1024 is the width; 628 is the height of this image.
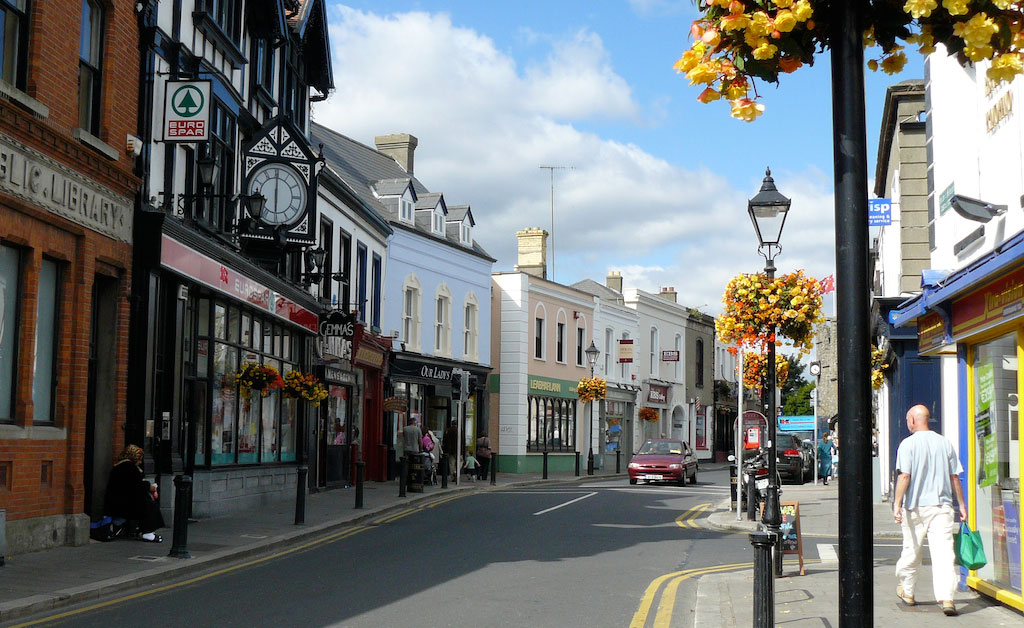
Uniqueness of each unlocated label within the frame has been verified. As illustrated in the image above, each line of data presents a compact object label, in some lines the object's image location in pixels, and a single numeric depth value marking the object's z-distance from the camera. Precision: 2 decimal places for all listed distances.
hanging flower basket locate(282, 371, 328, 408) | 22.06
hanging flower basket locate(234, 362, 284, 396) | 20.02
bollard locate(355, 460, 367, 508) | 20.86
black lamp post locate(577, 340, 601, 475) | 39.91
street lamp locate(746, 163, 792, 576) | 13.94
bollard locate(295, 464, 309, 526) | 17.06
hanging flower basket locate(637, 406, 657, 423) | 51.47
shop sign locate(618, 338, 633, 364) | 49.14
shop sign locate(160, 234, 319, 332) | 16.09
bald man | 9.49
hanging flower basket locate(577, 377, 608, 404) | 42.66
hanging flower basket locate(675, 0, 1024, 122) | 3.95
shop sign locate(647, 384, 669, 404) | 53.48
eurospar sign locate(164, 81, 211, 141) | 16.14
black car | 34.31
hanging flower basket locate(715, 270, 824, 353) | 16.19
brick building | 12.46
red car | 32.75
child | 34.22
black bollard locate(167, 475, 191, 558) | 12.61
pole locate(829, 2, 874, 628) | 3.93
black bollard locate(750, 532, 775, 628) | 7.20
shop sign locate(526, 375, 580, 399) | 43.12
